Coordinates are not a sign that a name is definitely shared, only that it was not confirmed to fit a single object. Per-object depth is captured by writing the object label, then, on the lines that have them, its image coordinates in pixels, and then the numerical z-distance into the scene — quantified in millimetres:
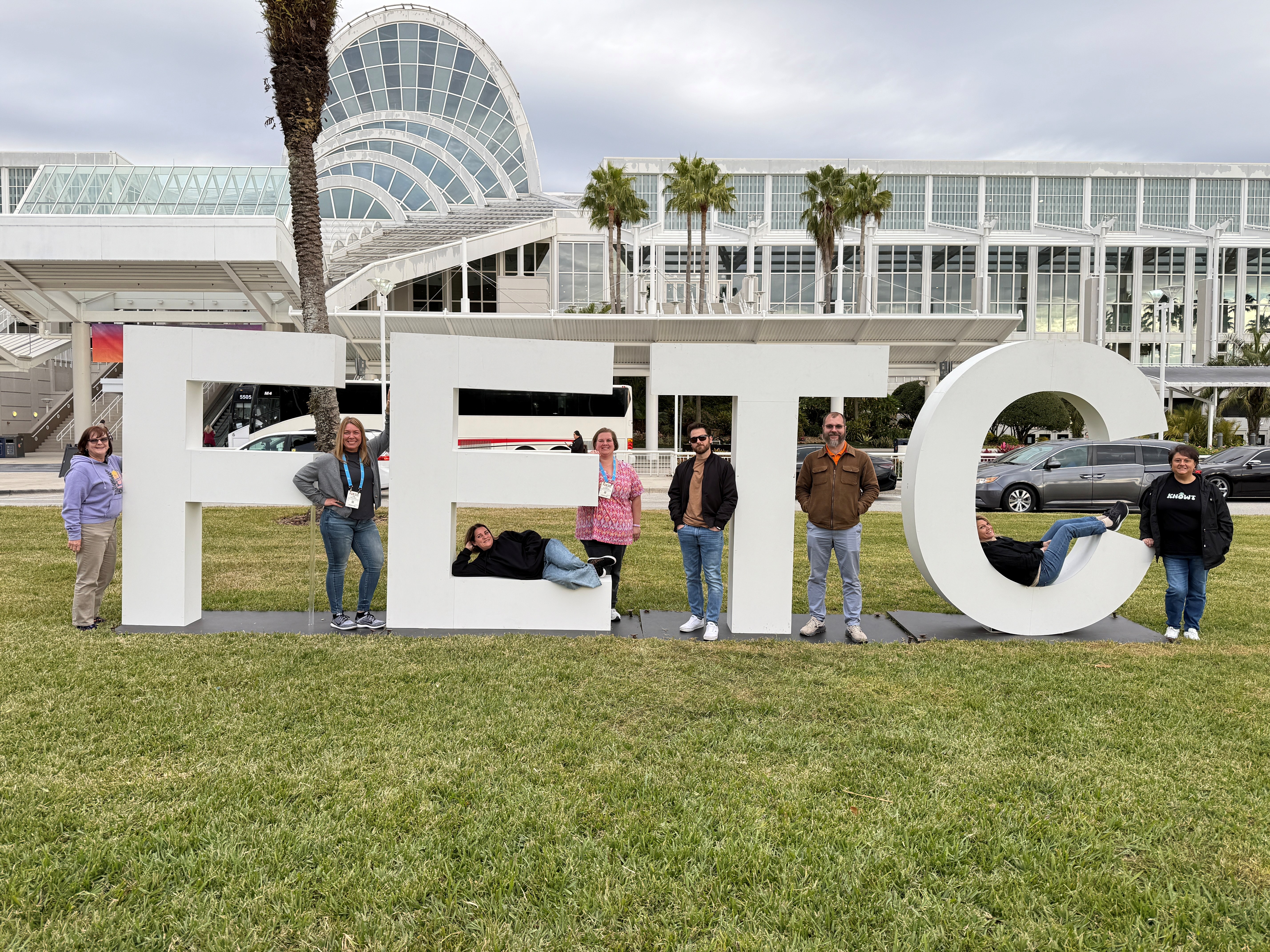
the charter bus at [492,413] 27609
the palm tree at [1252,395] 36562
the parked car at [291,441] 20391
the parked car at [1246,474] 19812
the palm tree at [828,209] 36281
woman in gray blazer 6719
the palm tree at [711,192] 34812
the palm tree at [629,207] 35938
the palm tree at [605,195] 35719
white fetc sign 6848
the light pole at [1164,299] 42375
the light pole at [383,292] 23609
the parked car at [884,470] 21016
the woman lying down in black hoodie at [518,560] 7090
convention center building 31172
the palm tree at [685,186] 34906
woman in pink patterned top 7082
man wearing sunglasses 6855
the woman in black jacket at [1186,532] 6684
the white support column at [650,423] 31391
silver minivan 16484
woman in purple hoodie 6582
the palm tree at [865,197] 35875
